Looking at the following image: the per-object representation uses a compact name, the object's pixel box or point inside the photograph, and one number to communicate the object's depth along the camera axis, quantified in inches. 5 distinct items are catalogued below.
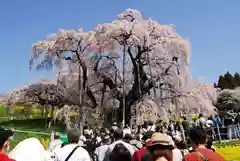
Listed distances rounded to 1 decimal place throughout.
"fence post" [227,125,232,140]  608.7
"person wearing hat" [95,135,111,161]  167.1
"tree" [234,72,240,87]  1472.1
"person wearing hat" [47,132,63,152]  207.6
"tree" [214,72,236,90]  1469.9
